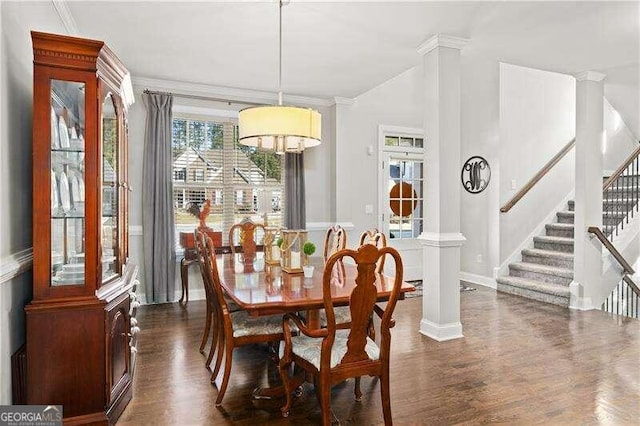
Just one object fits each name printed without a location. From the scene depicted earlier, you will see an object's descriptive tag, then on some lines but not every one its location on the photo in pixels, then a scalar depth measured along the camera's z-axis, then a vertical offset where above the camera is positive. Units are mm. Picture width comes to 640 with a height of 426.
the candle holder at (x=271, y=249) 3217 -350
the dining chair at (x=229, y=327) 2379 -761
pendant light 2766 +624
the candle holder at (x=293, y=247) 2949 -300
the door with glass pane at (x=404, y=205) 5969 +38
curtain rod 4598 +1401
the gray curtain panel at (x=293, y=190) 5324 +250
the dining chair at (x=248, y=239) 3938 -315
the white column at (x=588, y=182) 4566 +292
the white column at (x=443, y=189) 3498 +167
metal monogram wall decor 5820 +503
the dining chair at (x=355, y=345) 1883 -736
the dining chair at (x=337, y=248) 2773 -437
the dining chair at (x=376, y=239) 2837 -237
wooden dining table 2119 -510
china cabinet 2008 -179
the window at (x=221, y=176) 4980 +433
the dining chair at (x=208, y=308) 2762 -818
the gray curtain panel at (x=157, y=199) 4570 +116
